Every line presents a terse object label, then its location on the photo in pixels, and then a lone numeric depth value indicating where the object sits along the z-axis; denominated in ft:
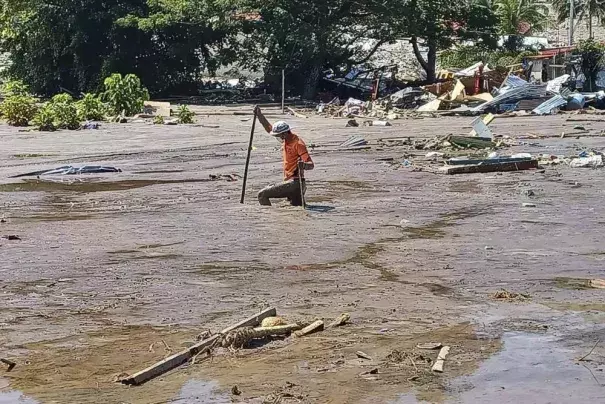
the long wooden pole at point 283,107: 113.02
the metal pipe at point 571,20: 182.29
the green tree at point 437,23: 125.80
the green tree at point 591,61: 131.34
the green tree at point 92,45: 130.62
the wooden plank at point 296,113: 106.52
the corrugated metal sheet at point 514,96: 111.96
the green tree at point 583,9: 214.28
